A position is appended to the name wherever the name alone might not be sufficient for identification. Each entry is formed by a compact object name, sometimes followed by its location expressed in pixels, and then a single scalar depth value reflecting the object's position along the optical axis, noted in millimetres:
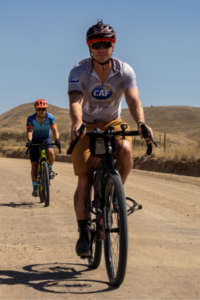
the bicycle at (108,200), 7047
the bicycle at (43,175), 16859
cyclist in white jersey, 8094
